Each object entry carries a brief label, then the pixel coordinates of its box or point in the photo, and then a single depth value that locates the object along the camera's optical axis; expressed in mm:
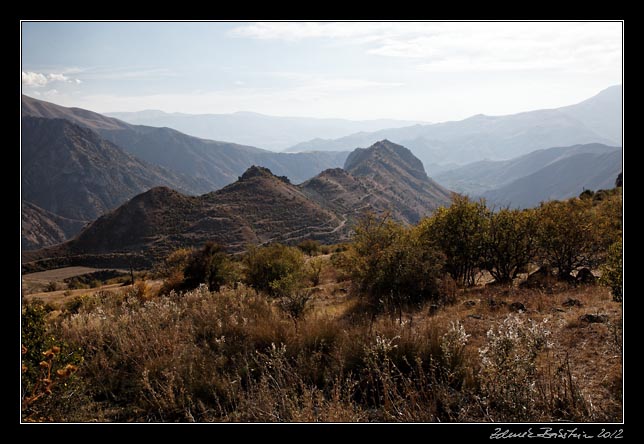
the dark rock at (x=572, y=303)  7963
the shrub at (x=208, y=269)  16797
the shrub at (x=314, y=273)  18991
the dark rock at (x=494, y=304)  7949
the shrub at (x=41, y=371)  3613
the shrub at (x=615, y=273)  6125
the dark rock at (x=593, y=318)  6162
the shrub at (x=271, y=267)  14988
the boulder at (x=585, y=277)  10632
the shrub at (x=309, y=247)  37203
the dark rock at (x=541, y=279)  10719
